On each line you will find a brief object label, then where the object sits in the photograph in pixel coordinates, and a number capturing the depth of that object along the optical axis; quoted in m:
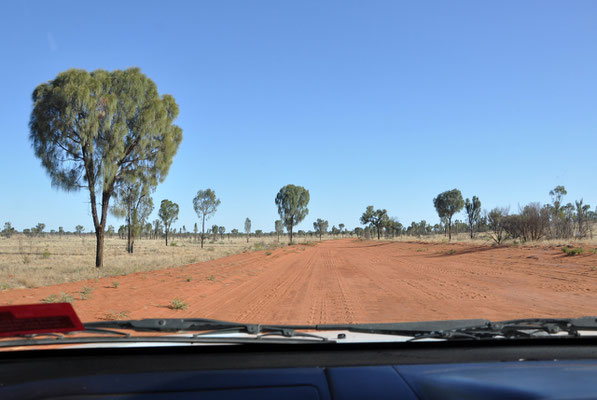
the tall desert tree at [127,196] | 21.78
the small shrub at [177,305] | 8.73
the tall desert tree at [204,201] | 57.34
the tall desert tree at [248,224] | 96.76
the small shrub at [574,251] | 18.09
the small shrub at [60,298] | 9.12
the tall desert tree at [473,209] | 56.59
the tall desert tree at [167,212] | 52.78
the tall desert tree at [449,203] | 63.78
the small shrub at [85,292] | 9.86
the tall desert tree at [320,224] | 117.75
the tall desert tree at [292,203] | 72.69
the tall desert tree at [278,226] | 100.44
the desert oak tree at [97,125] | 19.31
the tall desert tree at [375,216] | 84.69
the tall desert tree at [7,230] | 85.20
